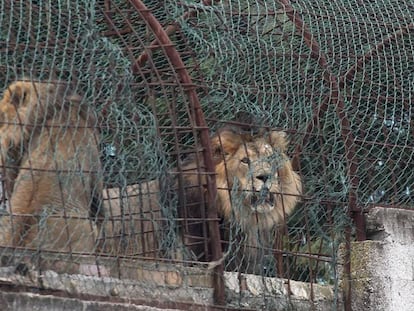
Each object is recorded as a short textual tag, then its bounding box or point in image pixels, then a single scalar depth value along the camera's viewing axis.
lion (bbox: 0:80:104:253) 14.52
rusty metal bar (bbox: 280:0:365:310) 16.70
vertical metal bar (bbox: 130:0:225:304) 15.23
